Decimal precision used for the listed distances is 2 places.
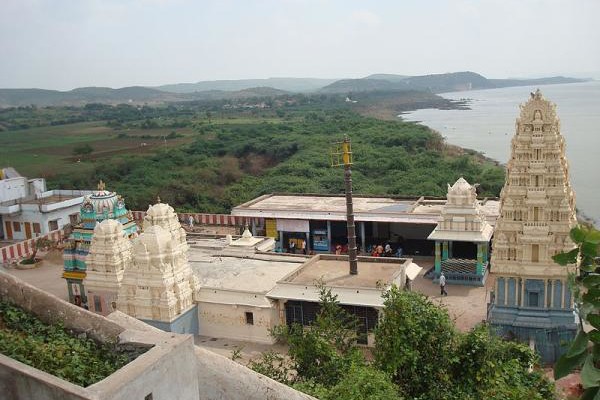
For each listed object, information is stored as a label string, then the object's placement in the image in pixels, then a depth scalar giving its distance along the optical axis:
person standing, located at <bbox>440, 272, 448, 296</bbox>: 21.59
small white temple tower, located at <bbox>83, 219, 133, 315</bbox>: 19.86
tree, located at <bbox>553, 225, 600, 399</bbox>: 4.50
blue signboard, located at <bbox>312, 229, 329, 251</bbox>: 28.25
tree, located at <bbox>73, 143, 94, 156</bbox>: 71.25
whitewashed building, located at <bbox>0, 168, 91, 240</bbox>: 32.97
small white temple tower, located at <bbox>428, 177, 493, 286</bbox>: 22.83
